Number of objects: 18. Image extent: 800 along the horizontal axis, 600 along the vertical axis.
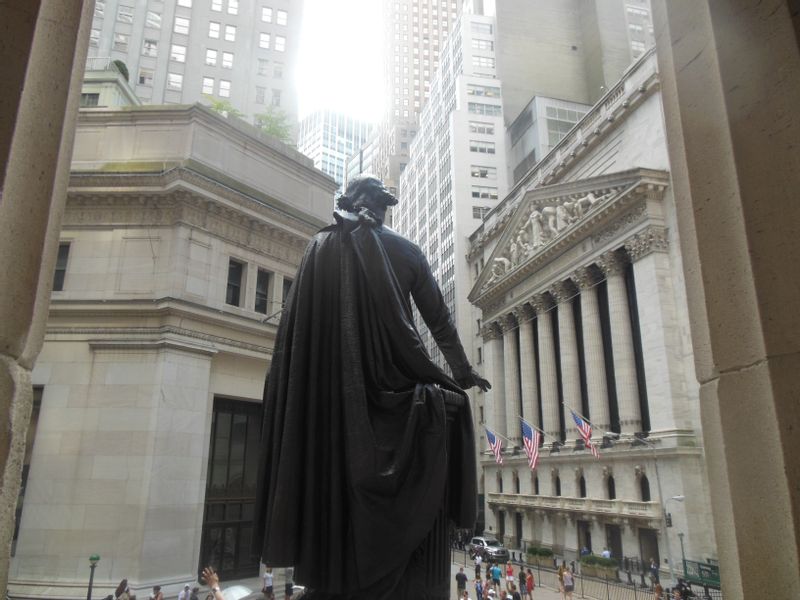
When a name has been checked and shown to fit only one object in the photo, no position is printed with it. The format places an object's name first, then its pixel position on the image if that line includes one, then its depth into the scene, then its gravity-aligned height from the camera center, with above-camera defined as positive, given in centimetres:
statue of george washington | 335 +21
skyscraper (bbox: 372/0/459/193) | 14925 +10539
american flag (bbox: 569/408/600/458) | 3347 +184
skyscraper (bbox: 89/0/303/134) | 5572 +3828
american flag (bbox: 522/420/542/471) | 3431 +131
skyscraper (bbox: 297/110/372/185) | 14338 +8269
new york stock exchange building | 3619 +861
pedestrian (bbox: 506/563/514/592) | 2459 -435
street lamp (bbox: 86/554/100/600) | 1712 -277
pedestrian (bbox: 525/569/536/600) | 2426 -481
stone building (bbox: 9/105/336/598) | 2028 +417
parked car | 3779 -550
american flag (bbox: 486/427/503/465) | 3978 +139
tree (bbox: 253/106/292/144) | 4244 +2404
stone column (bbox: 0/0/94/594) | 252 +122
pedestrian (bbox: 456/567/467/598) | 2195 -423
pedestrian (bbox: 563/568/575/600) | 2467 -487
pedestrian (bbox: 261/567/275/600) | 1435 -334
